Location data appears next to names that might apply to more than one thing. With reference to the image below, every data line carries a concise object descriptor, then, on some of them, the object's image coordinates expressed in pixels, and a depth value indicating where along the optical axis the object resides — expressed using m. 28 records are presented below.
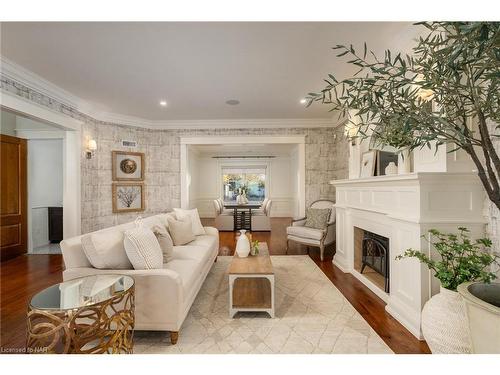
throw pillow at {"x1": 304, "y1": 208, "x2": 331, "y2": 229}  4.40
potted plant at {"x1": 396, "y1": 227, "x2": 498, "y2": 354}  1.50
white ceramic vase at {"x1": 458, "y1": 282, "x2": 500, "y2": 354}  1.12
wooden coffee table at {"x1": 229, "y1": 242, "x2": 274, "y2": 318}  2.31
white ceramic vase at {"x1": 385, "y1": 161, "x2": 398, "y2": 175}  2.81
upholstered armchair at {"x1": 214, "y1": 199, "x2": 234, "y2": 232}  7.03
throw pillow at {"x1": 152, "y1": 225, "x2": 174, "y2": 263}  2.57
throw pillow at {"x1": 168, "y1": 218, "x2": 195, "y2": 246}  3.27
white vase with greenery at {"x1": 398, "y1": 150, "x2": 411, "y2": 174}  2.64
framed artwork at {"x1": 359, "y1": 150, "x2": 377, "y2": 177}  3.33
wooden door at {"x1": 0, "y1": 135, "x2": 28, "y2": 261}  4.32
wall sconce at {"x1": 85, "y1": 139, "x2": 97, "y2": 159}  4.42
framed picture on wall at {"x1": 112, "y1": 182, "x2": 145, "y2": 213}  4.93
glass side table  1.31
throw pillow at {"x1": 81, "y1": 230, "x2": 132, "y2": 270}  1.97
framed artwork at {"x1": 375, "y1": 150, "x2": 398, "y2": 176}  3.11
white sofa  1.90
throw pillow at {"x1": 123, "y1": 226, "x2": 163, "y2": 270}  2.00
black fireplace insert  2.72
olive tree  0.87
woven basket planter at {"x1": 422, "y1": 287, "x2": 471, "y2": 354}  1.50
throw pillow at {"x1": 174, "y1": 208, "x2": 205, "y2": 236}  3.77
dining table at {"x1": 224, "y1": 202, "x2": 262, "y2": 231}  6.98
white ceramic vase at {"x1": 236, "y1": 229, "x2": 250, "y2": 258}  2.84
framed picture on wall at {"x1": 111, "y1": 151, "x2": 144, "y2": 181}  4.93
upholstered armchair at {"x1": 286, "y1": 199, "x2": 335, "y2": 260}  4.16
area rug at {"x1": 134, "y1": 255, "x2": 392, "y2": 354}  1.86
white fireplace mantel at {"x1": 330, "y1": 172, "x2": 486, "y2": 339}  1.94
